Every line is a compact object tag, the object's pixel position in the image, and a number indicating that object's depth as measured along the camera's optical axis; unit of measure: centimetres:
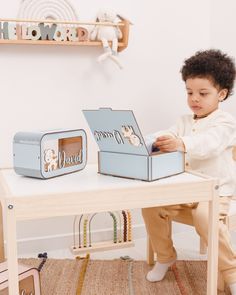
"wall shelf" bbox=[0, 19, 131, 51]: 252
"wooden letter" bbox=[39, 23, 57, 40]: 257
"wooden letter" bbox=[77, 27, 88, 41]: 264
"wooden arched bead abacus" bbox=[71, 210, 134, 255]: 277
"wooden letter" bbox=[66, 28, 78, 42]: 262
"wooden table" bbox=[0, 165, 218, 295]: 179
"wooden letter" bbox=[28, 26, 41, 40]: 256
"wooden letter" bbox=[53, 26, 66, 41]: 260
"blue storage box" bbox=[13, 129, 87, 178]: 196
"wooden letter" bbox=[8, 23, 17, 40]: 254
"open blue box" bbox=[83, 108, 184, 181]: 194
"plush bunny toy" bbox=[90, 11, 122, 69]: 264
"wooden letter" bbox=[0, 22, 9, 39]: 253
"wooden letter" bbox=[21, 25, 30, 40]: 255
